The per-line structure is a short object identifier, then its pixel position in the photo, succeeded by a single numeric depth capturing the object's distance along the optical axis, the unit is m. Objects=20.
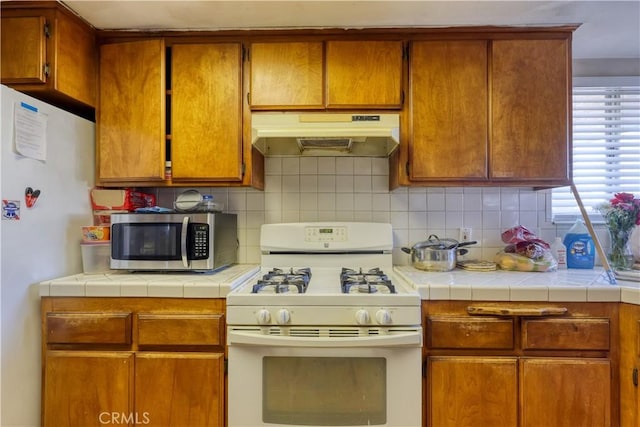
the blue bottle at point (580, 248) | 1.89
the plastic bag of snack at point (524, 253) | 1.75
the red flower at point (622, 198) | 1.68
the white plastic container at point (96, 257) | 1.68
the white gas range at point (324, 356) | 1.32
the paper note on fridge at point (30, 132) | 1.37
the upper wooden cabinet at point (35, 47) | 1.53
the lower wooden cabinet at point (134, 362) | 1.40
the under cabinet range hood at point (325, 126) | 1.60
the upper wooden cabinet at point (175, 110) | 1.74
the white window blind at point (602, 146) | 2.06
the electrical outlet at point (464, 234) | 2.03
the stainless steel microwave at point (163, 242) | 1.62
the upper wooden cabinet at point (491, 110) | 1.70
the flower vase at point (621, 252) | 1.68
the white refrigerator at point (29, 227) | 1.33
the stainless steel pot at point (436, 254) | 1.75
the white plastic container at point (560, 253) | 1.92
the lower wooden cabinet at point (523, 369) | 1.36
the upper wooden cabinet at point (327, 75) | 1.72
